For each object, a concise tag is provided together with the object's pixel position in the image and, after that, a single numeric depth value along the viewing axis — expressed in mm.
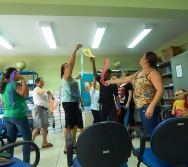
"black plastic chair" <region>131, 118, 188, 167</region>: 1311
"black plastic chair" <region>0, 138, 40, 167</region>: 1353
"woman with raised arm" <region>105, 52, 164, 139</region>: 1778
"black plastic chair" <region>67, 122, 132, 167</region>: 1214
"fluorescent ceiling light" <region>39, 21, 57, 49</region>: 3928
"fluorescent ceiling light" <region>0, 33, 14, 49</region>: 4709
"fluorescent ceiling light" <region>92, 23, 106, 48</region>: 4129
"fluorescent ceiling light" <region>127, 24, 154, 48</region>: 4313
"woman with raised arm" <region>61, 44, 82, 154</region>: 2720
